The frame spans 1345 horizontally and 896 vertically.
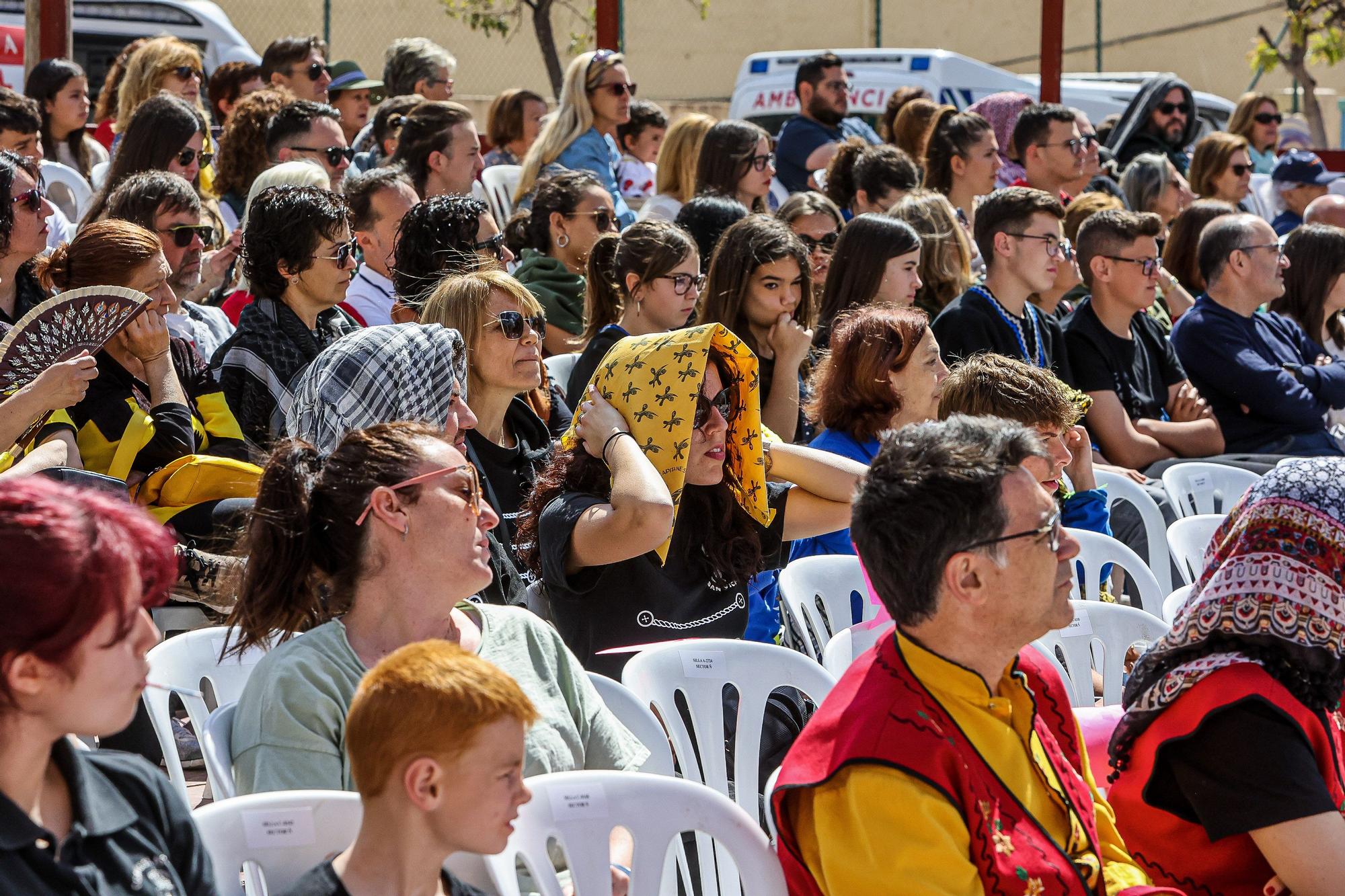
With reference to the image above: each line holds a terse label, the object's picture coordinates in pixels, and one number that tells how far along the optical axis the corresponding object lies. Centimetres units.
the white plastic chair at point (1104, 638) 681
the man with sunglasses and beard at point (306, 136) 1228
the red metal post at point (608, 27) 1778
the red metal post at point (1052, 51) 2008
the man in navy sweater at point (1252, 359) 1207
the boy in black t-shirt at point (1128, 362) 1154
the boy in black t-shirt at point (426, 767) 365
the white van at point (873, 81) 2315
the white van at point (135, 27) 2113
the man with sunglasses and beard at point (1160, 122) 1958
